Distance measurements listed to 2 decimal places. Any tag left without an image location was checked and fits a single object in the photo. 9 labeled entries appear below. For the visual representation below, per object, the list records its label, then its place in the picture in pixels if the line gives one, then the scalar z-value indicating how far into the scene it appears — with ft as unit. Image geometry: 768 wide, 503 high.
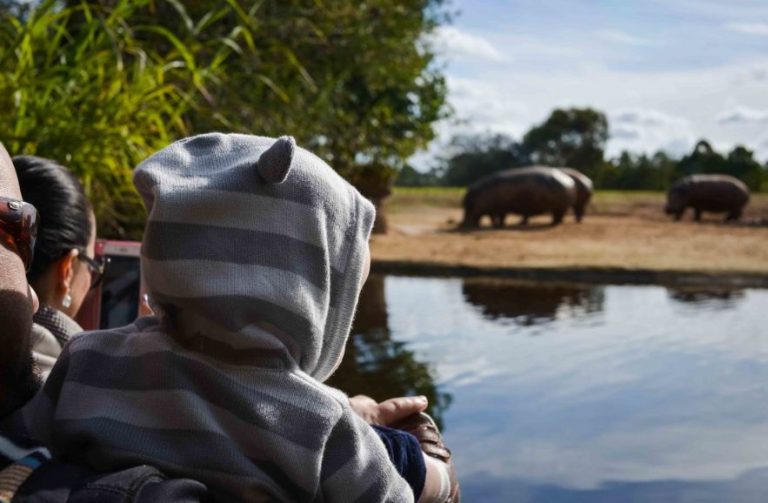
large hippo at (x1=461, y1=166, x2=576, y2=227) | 58.75
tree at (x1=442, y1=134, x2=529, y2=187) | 139.03
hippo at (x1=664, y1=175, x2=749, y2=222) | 67.15
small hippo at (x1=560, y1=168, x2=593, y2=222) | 63.26
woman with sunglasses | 6.36
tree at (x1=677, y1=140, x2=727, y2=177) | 112.27
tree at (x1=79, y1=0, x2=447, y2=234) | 21.26
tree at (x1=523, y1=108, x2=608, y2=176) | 142.00
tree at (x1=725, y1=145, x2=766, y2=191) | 105.43
